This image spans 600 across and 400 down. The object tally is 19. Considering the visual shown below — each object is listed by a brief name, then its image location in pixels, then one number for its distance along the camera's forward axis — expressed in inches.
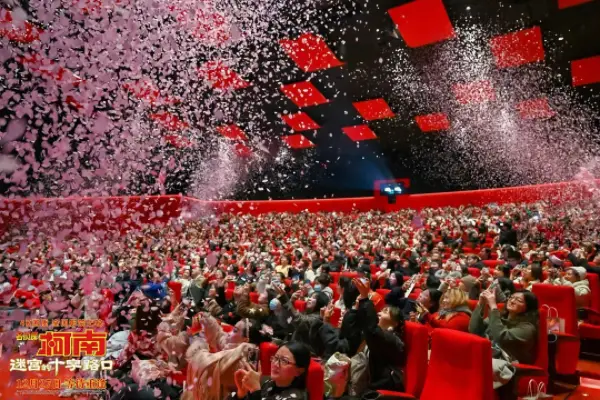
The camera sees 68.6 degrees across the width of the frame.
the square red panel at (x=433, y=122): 414.0
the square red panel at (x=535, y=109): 365.1
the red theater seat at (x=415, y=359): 90.4
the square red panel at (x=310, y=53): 257.1
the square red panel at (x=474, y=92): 334.0
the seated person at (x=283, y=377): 75.5
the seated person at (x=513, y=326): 104.9
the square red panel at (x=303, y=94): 343.0
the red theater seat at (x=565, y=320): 119.1
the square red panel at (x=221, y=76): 291.7
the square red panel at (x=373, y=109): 382.3
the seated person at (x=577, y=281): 159.8
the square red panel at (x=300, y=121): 429.7
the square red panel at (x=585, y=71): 289.4
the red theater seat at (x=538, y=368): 94.6
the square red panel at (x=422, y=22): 223.0
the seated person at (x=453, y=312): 111.3
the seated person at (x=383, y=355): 92.7
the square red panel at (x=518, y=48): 253.3
